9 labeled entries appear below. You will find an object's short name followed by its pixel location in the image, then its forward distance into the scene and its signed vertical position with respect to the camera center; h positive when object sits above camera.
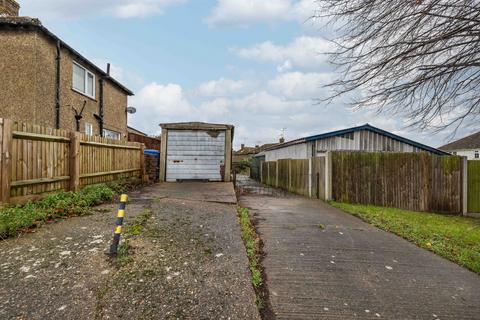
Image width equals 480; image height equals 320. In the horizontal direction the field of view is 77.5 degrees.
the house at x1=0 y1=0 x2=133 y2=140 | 10.36 +3.11
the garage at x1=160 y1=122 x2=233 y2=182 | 14.04 +0.42
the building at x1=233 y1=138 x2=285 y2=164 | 43.05 +1.22
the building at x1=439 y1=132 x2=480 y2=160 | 38.56 +2.09
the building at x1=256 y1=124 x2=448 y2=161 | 15.23 +1.07
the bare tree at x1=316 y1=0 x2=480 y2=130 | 3.84 +1.64
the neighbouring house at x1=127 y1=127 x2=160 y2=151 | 21.30 +1.45
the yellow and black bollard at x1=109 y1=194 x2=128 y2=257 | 3.96 -0.97
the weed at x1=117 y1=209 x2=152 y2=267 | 3.81 -1.18
